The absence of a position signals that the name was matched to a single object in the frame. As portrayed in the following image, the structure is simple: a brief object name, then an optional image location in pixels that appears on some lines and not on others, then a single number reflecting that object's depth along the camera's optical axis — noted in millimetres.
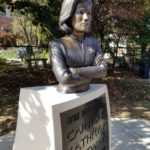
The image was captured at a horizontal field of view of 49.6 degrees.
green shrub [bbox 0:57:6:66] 7556
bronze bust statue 1780
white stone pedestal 1680
